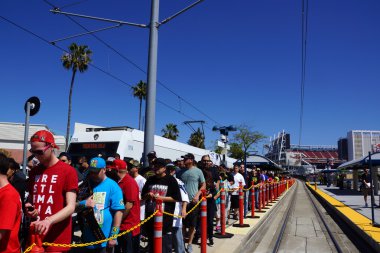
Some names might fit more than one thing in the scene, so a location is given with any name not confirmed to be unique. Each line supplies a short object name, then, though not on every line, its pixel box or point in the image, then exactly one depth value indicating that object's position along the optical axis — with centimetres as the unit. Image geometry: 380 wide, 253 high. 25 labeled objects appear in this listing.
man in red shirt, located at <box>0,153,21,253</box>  246
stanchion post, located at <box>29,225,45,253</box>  254
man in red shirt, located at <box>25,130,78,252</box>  285
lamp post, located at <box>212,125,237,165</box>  1680
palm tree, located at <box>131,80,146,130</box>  4978
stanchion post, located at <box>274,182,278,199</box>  2281
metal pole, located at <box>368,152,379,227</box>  1000
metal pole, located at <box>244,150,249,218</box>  1275
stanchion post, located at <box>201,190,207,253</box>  623
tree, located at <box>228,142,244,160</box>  6431
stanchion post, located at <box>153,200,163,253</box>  434
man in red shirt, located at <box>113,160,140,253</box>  459
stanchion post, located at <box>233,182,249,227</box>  959
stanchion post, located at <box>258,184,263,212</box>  1419
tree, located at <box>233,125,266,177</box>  6406
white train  1277
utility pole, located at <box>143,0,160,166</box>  903
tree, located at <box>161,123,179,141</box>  6394
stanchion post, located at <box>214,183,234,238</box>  816
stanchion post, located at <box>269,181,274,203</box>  1981
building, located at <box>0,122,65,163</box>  3659
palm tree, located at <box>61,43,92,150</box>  3688
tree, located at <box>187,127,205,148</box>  6112
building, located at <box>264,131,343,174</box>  16588
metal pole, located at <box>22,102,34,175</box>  644
